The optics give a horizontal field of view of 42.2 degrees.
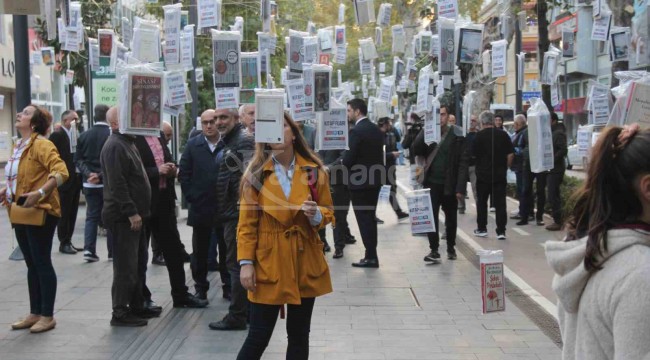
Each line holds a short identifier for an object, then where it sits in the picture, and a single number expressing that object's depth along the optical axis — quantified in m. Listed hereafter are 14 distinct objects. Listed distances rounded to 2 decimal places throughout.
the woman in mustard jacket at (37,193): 7.02
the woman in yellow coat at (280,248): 4.73
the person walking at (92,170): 11.16
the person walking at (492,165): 13.30
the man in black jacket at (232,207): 7.15
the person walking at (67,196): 11.53
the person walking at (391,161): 14.44
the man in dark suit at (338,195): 11.84
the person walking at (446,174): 11.04
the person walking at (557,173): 14.39
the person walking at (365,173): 10.64
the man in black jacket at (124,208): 7.27
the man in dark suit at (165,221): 8.16
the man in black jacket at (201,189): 8.13
